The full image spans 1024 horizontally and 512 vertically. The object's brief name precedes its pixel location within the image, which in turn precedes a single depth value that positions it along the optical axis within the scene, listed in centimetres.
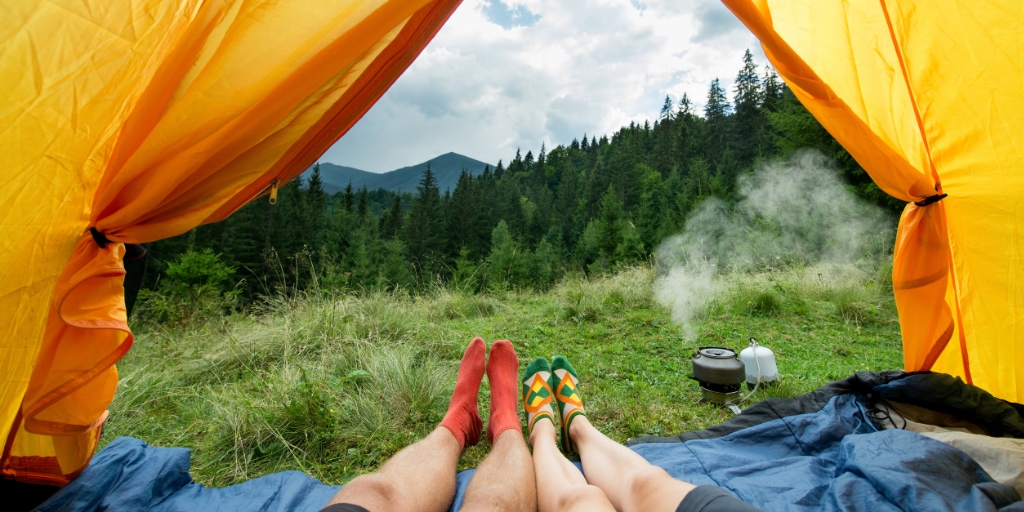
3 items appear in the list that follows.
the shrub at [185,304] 466
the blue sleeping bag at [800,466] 114
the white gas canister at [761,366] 225
